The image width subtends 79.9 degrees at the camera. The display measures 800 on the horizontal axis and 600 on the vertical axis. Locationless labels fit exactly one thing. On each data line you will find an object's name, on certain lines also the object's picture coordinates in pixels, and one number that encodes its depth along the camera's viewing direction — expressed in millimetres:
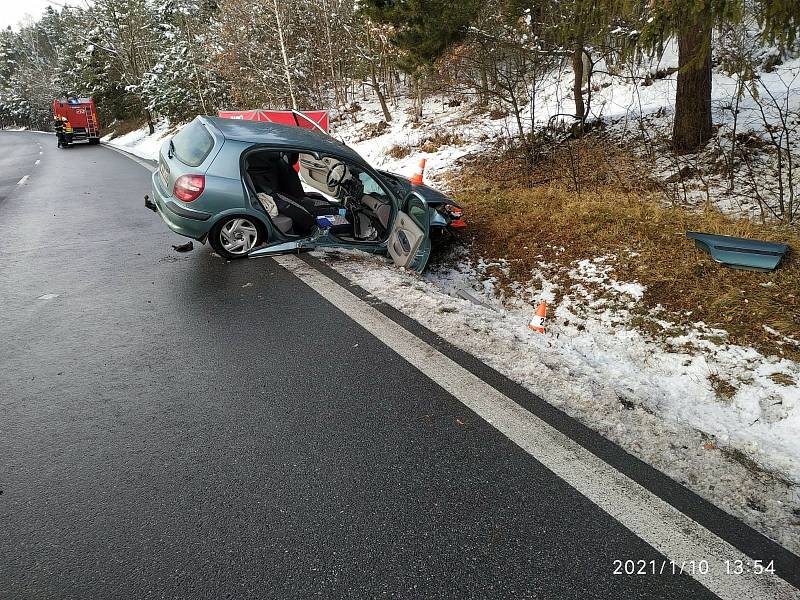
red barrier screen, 10133
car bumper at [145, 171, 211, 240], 5168
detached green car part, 4320
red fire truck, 29172
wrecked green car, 5176
